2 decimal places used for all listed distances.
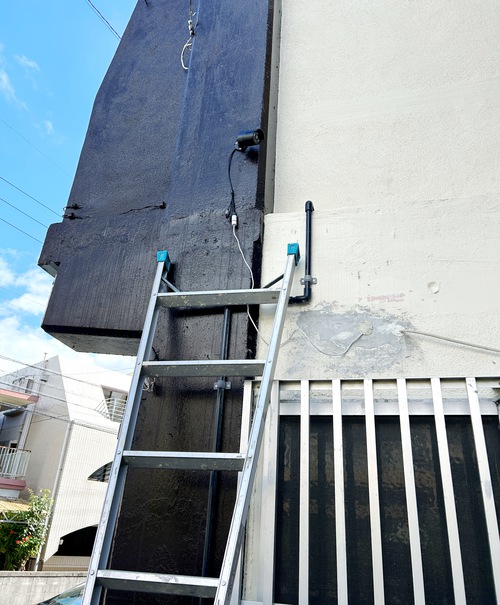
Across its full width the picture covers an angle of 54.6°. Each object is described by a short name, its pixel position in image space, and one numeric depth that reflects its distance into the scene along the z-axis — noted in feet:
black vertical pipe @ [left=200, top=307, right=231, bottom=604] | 6.71
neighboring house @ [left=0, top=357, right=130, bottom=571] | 44.29
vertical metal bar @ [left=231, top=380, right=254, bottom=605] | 7.22
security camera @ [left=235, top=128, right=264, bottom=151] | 9.70
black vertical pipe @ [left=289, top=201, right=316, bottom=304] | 8.32
